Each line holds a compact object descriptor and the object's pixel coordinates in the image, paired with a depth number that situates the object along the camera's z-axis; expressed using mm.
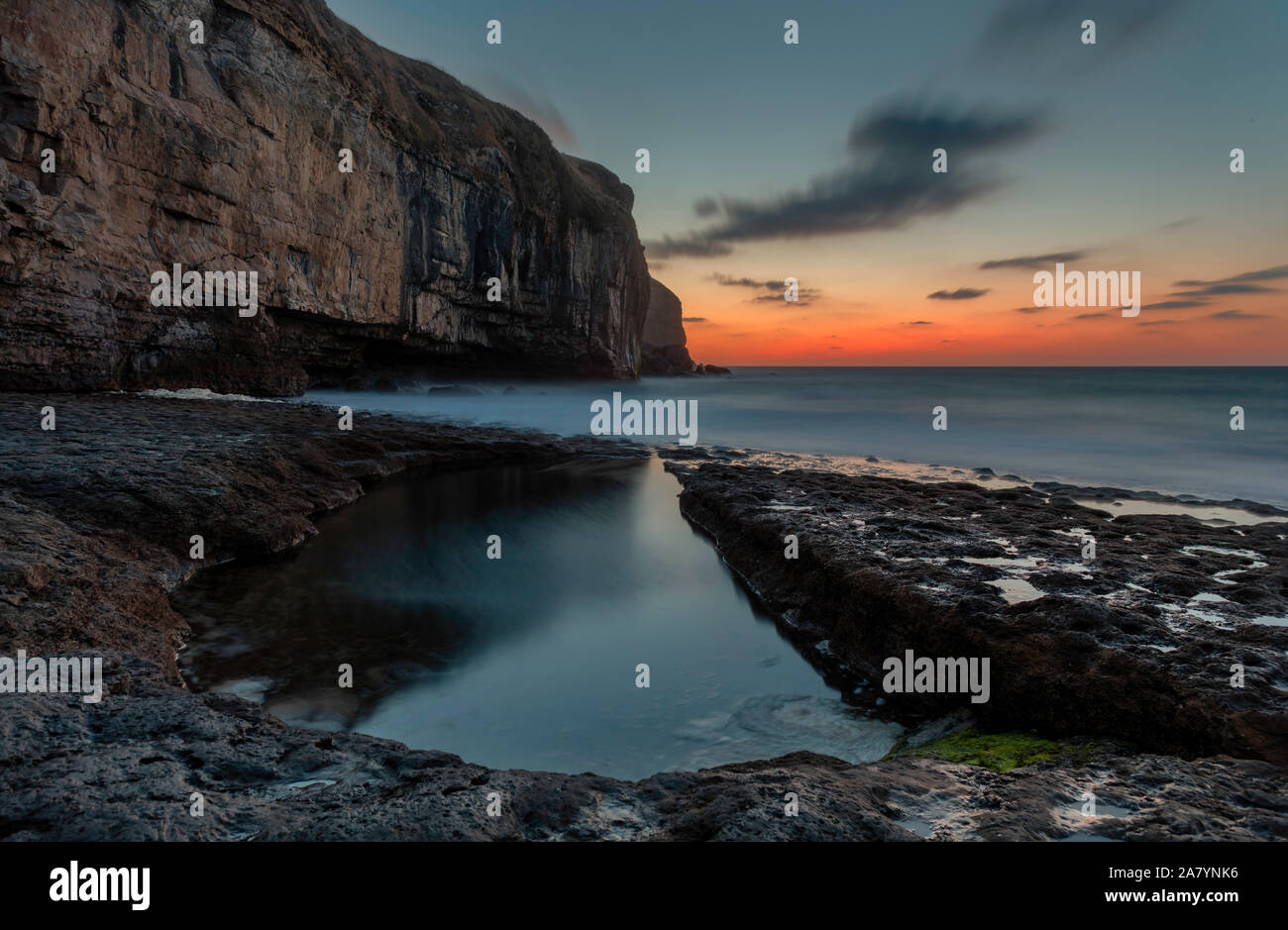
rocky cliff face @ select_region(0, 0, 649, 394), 12836
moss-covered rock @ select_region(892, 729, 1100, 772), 3361
